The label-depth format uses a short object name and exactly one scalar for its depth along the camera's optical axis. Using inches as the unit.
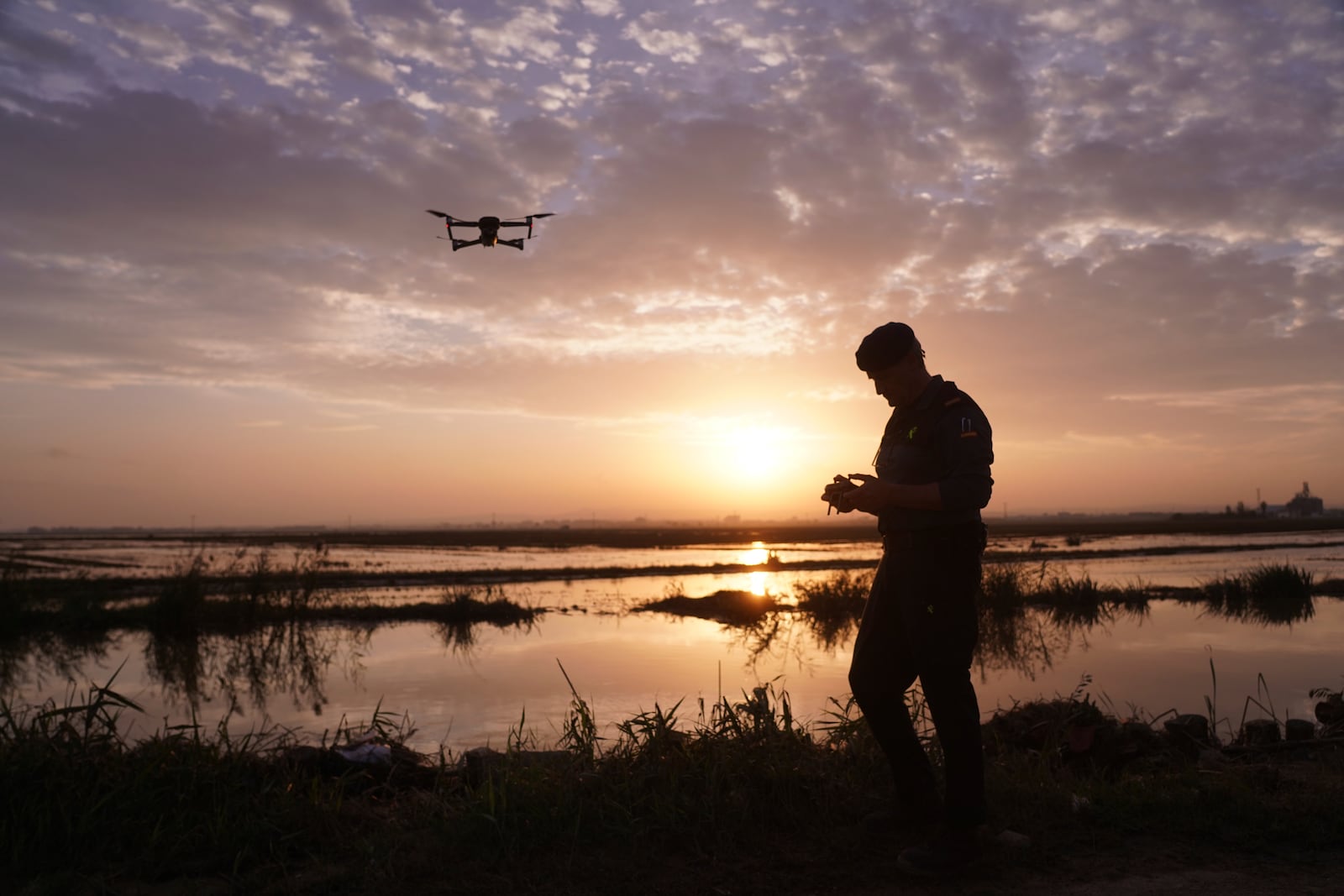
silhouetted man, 132.0
